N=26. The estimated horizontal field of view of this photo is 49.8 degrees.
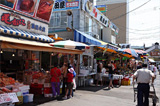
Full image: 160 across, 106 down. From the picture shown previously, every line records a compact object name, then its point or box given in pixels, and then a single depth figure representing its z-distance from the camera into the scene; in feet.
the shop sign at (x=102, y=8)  85.51
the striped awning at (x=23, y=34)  27.71
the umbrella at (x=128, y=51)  49.81
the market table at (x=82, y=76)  40.11
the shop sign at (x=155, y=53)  198.27
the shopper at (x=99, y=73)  43.88
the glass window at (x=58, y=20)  58.29
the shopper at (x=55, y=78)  27.50
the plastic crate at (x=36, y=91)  29.30
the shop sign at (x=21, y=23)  29.37
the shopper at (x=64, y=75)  28.73
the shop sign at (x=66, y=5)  54.49
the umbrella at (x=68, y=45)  28.87
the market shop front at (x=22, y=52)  22.66
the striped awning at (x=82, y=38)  41.39
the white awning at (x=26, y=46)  19.58
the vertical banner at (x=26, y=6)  32.05
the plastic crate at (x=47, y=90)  28.35
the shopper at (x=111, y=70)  40.62
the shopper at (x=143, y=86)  21.22
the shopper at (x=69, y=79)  27.71
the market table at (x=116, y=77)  45.04
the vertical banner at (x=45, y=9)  37.55
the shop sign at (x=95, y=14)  57.11
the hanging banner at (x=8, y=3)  28.92
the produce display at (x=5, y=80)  22.36
